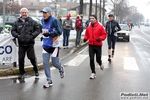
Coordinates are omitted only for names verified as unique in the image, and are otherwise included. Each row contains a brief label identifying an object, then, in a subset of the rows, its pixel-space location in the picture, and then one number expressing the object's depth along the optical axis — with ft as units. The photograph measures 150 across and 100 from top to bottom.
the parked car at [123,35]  76.13
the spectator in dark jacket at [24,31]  23.59
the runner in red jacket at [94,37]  25.12
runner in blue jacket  21.48
